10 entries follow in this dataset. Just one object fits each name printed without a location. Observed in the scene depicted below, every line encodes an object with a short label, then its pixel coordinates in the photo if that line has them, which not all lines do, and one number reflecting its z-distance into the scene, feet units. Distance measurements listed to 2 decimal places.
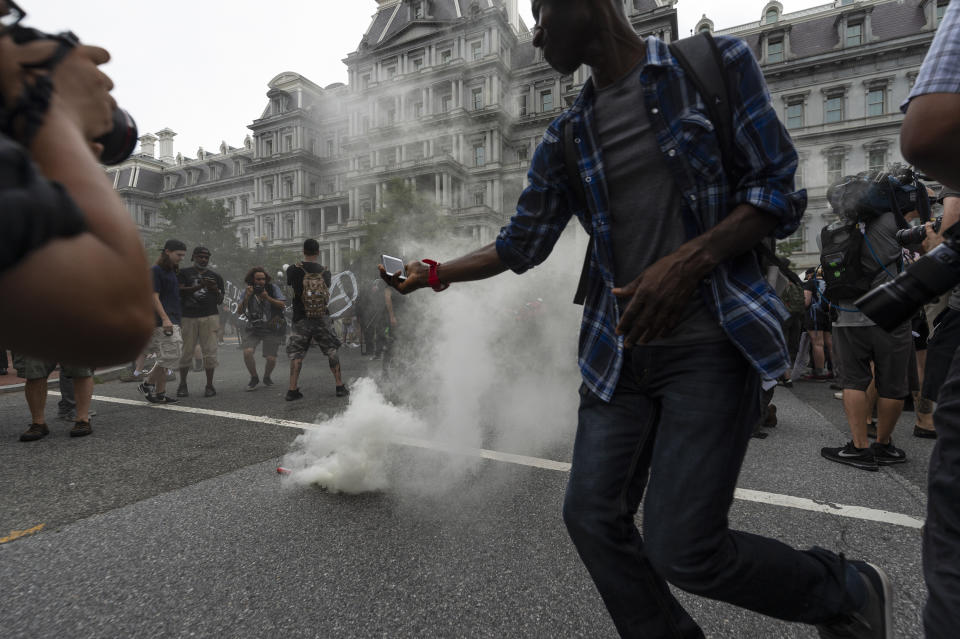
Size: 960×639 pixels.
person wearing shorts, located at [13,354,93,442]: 13.64
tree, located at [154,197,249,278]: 124.36
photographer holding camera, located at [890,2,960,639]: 2.79
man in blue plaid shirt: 3.88
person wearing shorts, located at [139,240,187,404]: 19.33
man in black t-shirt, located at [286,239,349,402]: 20.75
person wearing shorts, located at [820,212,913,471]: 11.23
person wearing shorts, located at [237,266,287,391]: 23.65
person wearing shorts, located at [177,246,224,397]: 22.08
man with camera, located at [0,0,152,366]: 1.64
